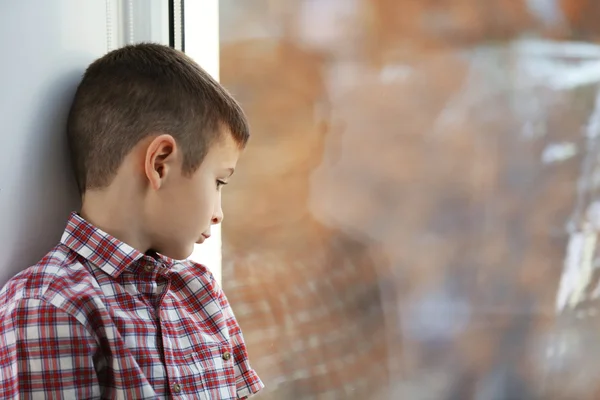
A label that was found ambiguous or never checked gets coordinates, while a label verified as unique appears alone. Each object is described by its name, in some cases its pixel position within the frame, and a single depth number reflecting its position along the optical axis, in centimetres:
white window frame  223
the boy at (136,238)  182
